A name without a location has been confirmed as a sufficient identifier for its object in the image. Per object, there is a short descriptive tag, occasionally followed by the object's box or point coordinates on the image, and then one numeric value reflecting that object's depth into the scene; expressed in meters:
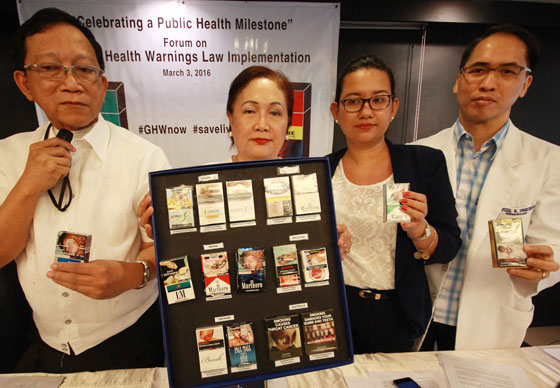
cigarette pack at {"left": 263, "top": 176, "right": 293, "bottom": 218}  0.93
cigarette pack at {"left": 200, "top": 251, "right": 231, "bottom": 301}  0.89
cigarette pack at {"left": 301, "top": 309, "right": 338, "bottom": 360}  0.92
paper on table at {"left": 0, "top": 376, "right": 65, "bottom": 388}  1.05
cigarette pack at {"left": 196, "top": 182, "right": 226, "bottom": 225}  0.90
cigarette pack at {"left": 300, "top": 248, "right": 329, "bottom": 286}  0.93
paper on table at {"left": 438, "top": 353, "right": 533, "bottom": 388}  1.06
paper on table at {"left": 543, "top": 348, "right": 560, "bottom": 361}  1.21
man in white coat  1.48
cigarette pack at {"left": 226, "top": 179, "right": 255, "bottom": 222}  0.91
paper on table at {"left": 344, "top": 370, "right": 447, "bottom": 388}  1.06
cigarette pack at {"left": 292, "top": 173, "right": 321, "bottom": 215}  0.94
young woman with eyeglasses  1.37
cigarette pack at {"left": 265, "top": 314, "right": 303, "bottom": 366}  0.90
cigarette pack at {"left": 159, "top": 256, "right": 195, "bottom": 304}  0.86
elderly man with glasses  1.13
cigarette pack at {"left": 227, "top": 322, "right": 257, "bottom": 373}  0.89
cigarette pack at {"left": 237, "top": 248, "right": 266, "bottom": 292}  0.90
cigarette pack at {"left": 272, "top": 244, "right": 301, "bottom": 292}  0.92
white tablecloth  1.08
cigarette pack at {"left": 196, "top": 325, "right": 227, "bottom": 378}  0.87
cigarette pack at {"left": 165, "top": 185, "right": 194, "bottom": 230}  0.89
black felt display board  0.88
